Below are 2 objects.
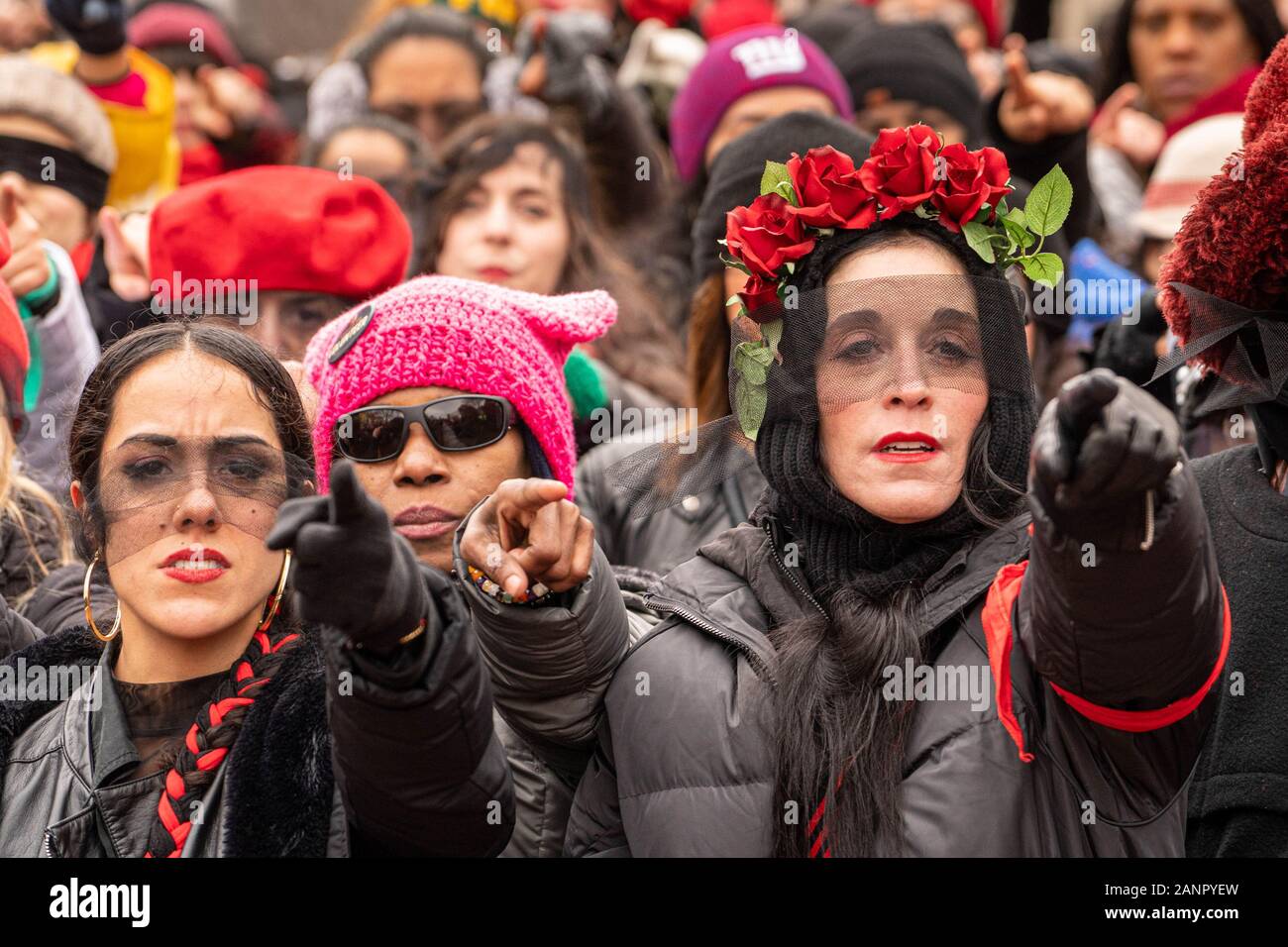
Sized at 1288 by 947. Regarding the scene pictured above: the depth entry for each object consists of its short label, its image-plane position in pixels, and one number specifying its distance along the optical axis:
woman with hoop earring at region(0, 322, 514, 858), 2.90
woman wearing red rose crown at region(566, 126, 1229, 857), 2.69
